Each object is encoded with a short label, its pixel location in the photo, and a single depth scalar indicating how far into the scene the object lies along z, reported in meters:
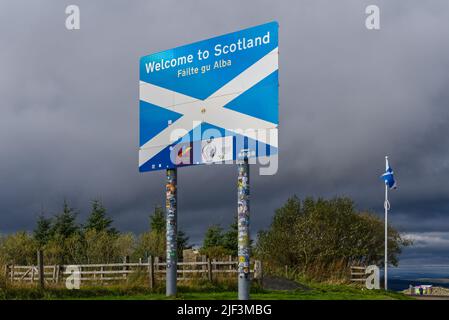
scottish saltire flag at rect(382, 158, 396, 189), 38.00
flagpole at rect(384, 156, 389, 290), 36.31
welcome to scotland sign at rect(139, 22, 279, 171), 19.52
